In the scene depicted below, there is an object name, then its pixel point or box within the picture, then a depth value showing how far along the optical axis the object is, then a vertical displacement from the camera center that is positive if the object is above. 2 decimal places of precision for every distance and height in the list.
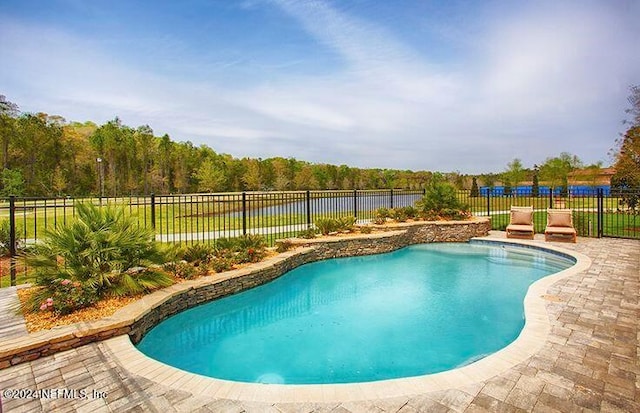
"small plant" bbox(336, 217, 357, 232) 10.25 -0.73
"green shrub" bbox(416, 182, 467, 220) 12.23 -0.17
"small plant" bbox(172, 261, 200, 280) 5.94 -1.26
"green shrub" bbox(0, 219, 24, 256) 7.37 -0.84
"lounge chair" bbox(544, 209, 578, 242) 9.66 -0.86
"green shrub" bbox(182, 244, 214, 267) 6.69 -1.08
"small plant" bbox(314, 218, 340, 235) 10.02 -0.77
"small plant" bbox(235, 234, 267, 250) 7.63 -0.96
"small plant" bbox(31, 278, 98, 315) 4.11 -1.21
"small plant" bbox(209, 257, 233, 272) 6.44 -1.24
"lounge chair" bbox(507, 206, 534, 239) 10.37 -0.82
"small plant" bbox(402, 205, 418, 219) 12.05 -0.45
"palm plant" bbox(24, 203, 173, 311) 4.47 -0.80
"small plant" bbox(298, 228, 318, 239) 9.42 -0.96
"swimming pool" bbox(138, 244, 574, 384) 3.91 -1.90
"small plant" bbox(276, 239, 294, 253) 8.28 -1.14
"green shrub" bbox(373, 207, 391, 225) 11.60 -0.56
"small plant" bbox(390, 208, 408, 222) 11.80 -0.55
